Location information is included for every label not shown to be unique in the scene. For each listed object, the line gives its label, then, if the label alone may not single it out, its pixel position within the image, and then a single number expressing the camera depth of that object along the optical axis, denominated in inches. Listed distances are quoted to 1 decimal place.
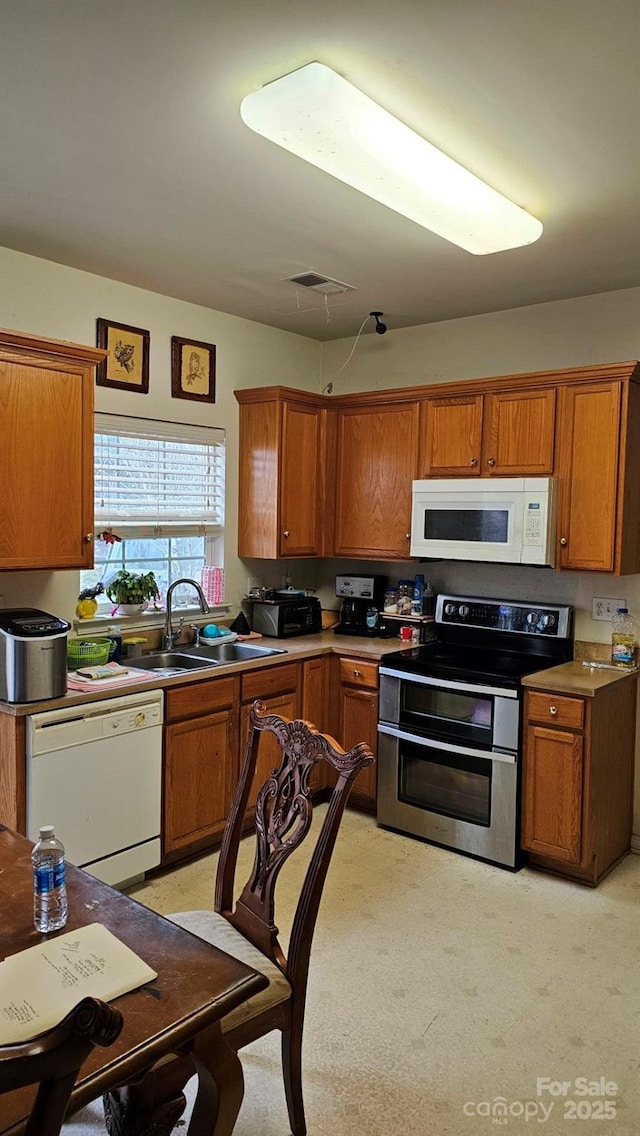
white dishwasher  110.6
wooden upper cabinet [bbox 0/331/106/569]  112.3
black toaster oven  167.9
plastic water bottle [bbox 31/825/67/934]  59.2
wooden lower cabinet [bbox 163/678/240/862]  129.8
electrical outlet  145.3
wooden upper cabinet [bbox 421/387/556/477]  142.3
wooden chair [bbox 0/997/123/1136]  33.6
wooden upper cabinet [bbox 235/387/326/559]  165.3
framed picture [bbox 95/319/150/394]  141.5
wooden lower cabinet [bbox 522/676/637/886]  127.0
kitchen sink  153.0
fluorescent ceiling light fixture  75.4
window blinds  145.8
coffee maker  175.6
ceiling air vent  140.3
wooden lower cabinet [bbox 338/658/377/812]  155.9
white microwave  139.5
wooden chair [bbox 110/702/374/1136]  70.6
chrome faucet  150.6
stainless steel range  134.6
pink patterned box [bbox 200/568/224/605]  165.6
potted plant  144.3
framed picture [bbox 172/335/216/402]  155.9
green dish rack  130.5
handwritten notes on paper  47.9
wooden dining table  45.6
